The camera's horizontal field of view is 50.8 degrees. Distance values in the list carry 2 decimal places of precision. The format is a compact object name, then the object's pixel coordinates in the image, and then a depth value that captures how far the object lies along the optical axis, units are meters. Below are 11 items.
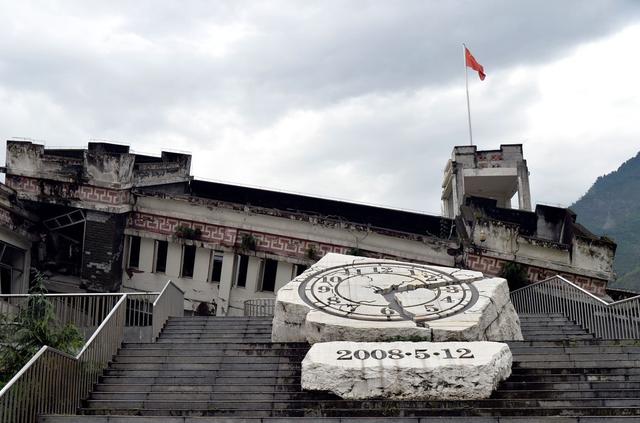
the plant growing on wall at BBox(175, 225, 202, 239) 23.59
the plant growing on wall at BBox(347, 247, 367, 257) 22.50
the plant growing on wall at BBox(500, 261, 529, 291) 21.06
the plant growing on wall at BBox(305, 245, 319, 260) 22.73
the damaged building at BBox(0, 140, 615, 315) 22.53
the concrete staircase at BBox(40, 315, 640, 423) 9.98
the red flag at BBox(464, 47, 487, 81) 30.83
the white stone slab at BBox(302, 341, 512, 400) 10.75
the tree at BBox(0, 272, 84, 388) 11.39
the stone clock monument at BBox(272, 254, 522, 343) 12.65
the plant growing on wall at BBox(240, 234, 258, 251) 23.23
